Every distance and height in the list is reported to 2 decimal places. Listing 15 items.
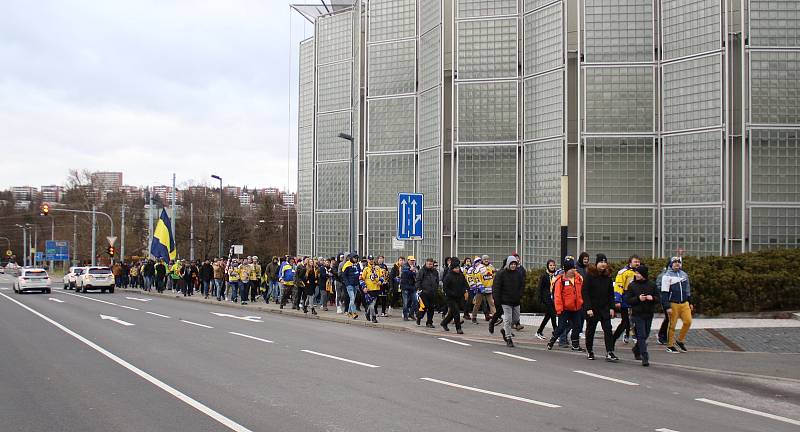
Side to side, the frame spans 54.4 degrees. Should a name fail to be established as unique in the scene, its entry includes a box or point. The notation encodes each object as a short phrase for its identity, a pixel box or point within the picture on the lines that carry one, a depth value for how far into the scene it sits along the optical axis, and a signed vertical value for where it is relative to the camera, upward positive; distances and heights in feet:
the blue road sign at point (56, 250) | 277.46 -9.68
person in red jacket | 48.39 -4.29
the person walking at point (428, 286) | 63.62 -4.89
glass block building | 79.10 +11.76
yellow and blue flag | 144.46 -2.95
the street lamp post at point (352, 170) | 91.40 +6.66
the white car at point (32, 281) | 135.03 -9.76
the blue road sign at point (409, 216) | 68.33 +0.90
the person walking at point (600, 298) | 44.78 -4.10
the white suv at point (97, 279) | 137.90 -9.62
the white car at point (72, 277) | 148.15 -10.20
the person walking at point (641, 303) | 43.62 -4.29
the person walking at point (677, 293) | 47.65 -4.03
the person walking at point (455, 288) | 58.70 -4.65
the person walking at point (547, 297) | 54.13 -4.92
